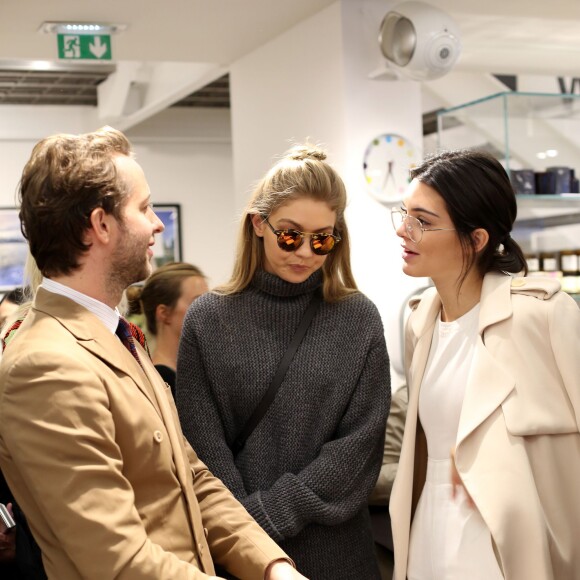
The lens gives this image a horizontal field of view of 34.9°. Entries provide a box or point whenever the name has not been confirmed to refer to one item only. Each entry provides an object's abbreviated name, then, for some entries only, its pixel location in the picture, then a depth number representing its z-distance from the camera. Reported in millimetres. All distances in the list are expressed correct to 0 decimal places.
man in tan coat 1570
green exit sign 5934
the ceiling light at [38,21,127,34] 5809
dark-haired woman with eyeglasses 2135
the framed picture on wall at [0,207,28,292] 11031
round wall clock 5523
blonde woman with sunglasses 2342
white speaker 5074
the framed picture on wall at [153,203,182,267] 11203
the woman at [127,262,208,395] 3582
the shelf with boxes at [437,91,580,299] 5109
